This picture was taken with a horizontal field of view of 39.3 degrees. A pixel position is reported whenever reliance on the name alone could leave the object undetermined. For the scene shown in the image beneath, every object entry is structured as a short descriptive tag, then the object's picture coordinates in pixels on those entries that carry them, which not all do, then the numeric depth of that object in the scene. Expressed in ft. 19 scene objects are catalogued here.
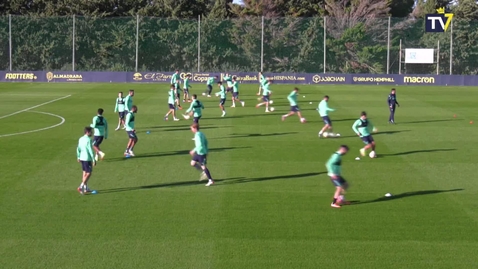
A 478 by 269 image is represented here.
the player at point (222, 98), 120.06
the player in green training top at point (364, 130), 78.02
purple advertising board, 209.77
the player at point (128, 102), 99.71
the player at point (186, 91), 144.62
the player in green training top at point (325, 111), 94.73
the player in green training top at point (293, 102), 108.65
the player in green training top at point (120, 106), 101.30
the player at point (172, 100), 111.34
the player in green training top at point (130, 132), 79.20
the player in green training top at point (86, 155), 59.41
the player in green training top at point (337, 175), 55.83
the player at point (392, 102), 108.58
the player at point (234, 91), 136.67
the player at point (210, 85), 154.40
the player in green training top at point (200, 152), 62.75
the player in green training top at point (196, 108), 97.19
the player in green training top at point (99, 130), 75.97
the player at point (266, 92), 127.34
